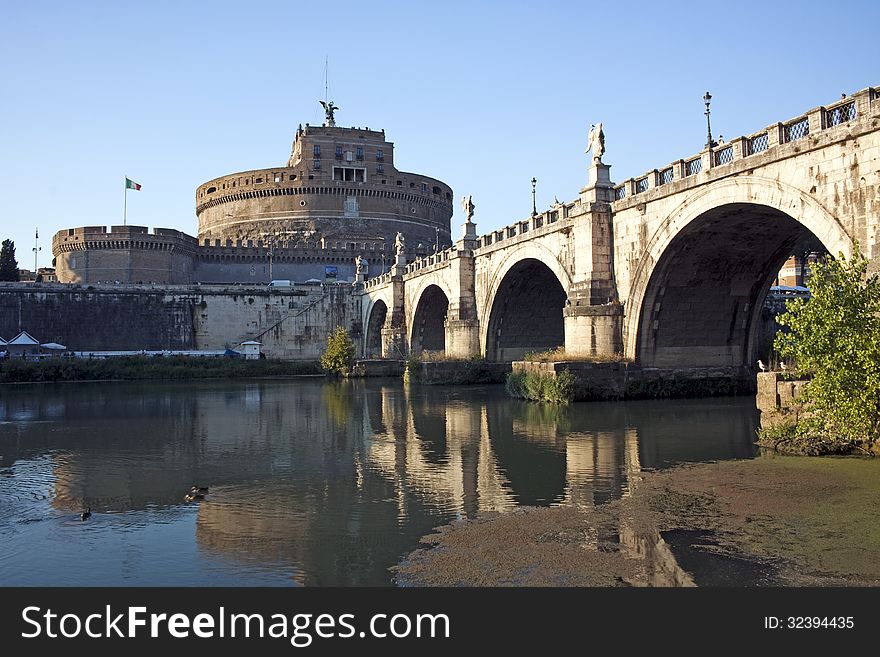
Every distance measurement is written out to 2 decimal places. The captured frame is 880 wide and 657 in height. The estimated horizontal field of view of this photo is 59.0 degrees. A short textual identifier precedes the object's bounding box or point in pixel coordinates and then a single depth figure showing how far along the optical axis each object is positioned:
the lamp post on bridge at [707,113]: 27.00
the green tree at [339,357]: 47.47
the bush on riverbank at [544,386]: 24.55
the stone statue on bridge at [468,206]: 40.41
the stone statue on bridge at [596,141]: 26.02
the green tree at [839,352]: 12.33
